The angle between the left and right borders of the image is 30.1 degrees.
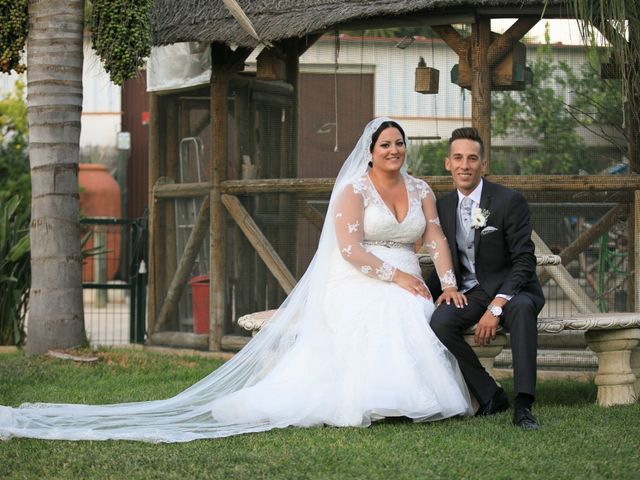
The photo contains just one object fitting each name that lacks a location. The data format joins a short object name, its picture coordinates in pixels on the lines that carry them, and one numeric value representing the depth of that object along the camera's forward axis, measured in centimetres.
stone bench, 706
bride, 653
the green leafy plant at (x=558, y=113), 928
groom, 670
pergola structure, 929
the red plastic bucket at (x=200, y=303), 1098
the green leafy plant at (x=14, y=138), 2055
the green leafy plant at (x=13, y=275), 1121
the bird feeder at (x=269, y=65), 1028
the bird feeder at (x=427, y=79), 968
